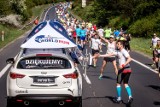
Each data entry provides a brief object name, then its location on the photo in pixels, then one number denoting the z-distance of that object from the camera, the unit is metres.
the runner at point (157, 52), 19.94
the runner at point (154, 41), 23.70
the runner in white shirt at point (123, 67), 12.05
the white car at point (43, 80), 10.27
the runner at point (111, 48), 18.22
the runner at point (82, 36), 30.58
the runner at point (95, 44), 21.58
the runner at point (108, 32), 32.91
